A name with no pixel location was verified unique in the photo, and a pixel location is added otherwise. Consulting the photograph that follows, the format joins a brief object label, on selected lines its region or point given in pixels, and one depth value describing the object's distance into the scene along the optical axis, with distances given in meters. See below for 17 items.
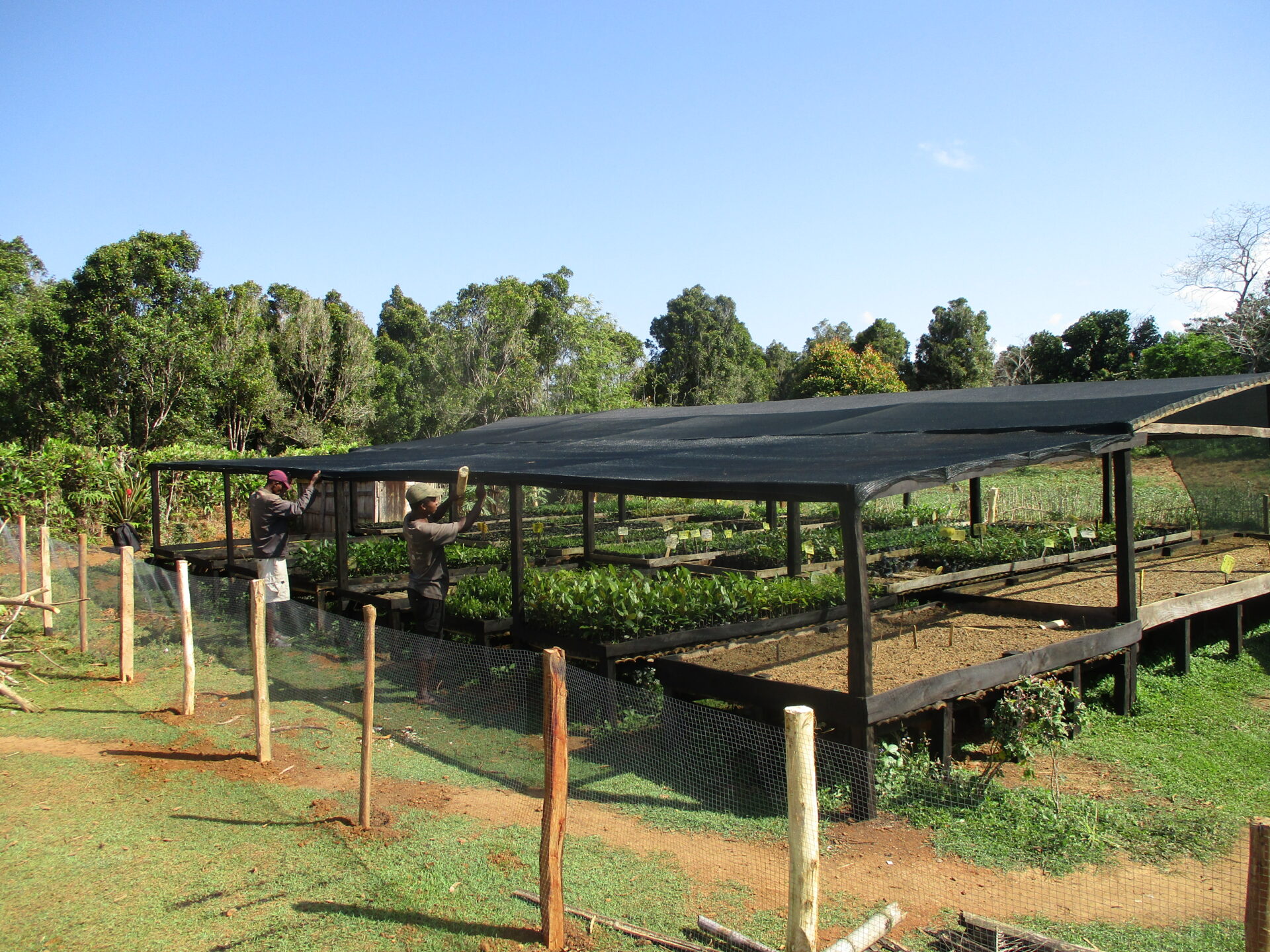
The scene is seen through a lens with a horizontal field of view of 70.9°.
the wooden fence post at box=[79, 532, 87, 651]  9.06
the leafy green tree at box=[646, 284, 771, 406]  38.22
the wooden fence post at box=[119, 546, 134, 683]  7.69
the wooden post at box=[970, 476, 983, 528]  13.14
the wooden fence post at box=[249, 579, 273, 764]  5.76
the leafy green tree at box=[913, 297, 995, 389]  35.22
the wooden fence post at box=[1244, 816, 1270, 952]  2.60
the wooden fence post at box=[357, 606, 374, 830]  4.80
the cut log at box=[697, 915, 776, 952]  3.49
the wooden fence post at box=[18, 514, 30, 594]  9.34
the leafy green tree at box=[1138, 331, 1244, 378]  25.34
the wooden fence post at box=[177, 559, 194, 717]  6.83
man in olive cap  7.67
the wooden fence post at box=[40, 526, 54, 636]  9.04
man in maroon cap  8.96
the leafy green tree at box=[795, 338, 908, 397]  33.12
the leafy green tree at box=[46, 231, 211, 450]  18.83
